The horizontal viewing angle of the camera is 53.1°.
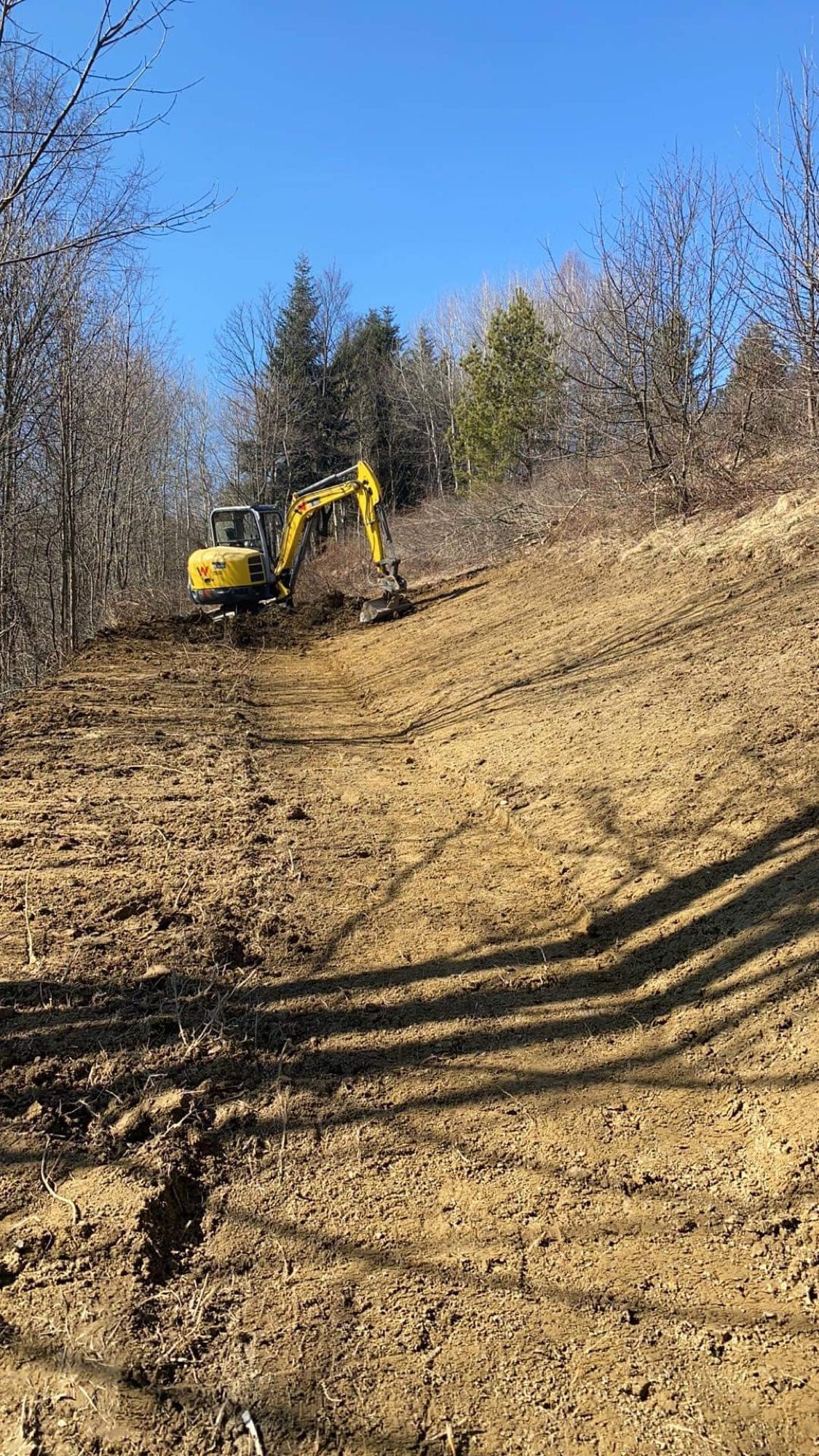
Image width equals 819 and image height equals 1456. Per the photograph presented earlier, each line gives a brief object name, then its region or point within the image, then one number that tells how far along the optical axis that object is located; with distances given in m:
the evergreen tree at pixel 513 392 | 23.11
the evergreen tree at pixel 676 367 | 11.59
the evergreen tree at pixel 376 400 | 42.19
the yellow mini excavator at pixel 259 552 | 16.64
